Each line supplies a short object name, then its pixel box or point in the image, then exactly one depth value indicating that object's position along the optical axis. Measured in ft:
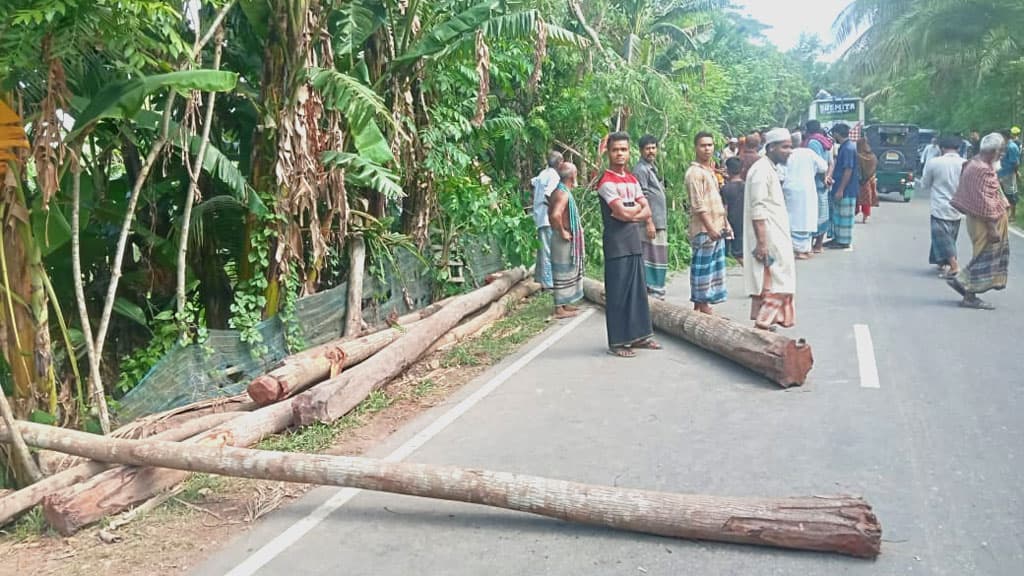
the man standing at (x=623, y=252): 27.07
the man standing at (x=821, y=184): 49.34
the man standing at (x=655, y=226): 33.12
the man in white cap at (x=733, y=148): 61.18
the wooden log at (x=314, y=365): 22.04
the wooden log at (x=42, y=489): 16.31
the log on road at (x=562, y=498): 13.91
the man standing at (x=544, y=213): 35.50
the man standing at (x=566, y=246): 32.89
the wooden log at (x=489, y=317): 30.91
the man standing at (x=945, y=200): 38.06
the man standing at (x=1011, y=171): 57.00
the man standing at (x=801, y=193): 41.75
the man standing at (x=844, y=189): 49.42
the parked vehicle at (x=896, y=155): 92.12
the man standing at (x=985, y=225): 31.86
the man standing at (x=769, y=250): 28.04
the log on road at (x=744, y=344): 22.90
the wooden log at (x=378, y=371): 21.43
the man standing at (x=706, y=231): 31.12
